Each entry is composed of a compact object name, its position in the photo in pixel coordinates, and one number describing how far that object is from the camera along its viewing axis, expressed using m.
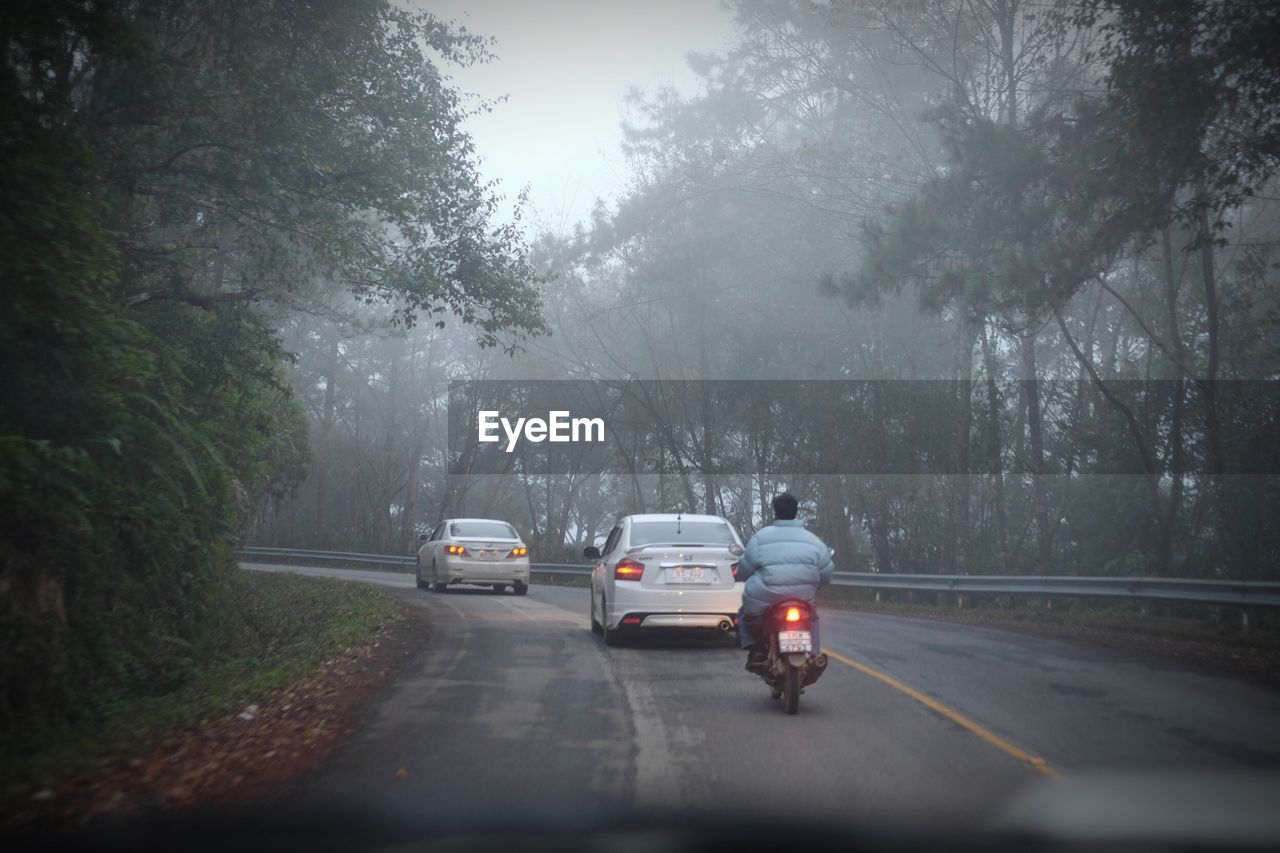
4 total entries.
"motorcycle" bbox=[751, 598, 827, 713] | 9.64
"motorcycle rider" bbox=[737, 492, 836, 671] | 10.00
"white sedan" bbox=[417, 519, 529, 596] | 26.78
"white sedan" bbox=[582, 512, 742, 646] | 14.05
